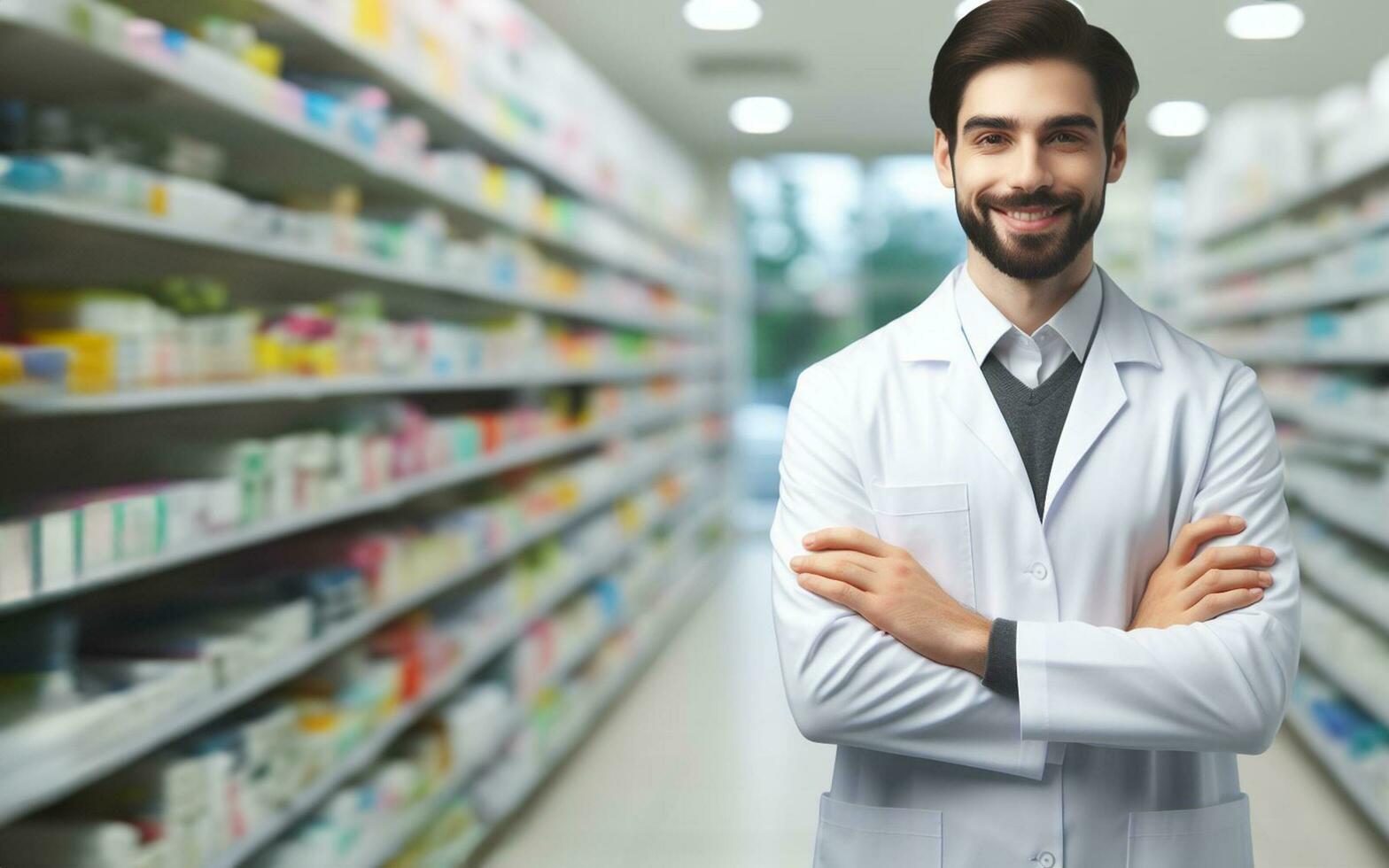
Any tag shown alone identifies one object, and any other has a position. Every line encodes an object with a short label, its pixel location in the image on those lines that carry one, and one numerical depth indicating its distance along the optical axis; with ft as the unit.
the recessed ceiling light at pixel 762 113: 23.29
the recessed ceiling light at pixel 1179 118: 23.47
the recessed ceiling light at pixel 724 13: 15.26
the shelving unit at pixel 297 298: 6.34
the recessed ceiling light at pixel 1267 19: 15.75
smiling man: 4.86
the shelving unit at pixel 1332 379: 14.39
